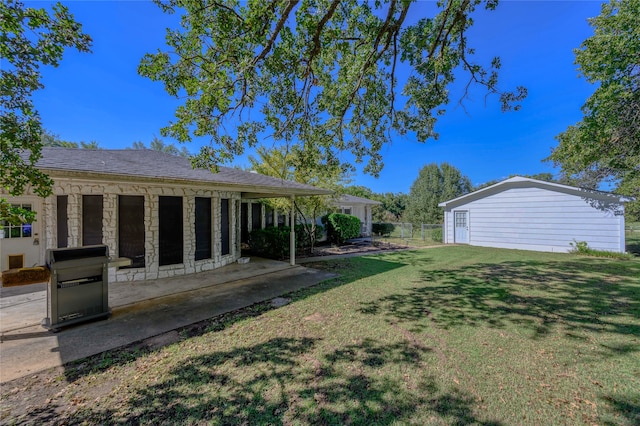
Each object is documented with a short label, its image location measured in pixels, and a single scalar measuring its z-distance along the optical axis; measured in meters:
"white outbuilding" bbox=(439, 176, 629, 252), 11.18
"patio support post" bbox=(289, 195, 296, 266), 8.75
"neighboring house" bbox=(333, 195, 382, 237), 17.89
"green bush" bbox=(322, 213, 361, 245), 14.92
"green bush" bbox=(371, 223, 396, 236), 21.44
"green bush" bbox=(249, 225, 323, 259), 9.92
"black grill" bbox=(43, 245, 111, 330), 3.84
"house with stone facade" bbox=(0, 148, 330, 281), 6.06
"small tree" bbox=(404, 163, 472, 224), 34.44
